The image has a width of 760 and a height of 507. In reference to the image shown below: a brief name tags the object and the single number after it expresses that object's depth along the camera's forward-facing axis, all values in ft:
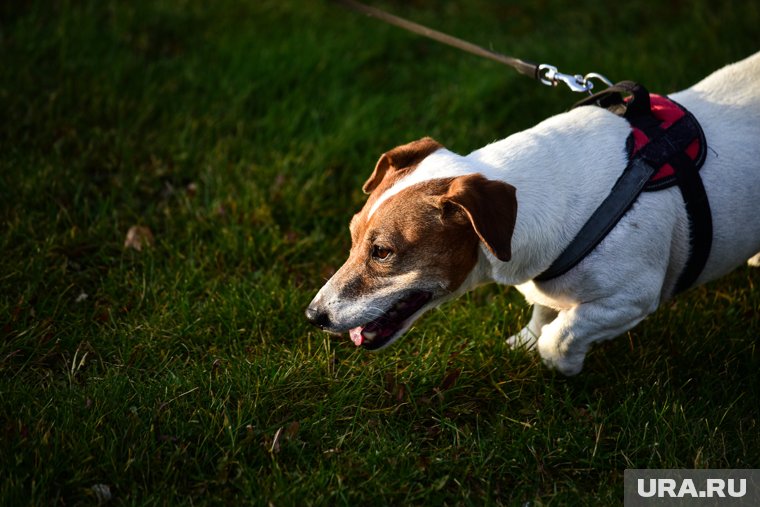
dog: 9.73
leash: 11.55
